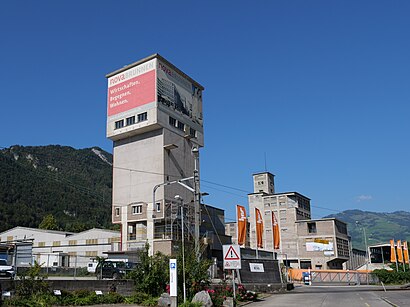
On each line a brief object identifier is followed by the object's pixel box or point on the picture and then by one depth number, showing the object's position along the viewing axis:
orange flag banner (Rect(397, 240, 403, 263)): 73.00
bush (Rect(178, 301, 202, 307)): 19.60
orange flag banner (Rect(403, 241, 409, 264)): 74.32
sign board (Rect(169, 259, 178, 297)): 19.56
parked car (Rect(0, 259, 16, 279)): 28.73
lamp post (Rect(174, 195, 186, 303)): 21.44
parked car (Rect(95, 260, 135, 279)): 31.68
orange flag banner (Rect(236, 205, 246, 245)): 44.25
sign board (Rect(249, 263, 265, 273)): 35.91
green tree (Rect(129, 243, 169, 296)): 23.53
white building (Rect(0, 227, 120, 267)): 74.81
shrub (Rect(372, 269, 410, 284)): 63.53
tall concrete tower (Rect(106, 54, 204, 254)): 62.03
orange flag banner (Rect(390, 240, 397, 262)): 73.62
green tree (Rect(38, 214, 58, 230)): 110.62
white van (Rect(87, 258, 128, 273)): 38.08
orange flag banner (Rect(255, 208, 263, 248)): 47.78
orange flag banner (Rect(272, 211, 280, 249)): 49.78
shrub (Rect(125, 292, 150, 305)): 22.84
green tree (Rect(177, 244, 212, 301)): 22.62
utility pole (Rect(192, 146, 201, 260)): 24.16
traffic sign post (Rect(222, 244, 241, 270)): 22.08
